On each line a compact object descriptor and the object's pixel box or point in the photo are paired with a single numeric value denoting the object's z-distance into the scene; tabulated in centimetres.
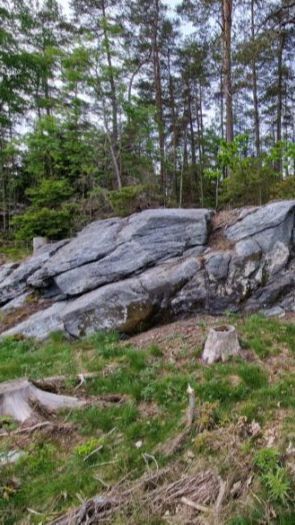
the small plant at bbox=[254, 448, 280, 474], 246
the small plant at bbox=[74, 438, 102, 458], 286
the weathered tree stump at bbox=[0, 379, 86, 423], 335
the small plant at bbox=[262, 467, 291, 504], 223
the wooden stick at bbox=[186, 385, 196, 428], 308
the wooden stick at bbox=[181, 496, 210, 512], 221
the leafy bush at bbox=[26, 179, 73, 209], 970
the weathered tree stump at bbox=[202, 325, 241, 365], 409
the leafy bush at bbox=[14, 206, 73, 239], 897
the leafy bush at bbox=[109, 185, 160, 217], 859
